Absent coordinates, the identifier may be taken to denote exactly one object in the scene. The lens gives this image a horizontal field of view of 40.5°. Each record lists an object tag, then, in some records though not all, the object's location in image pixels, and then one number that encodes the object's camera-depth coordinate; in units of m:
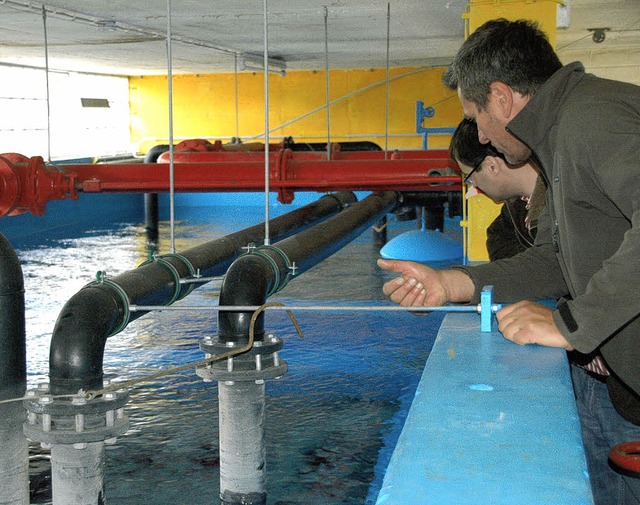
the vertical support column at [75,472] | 2.07
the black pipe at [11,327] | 2.68
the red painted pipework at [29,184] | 4.50
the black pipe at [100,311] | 2.15
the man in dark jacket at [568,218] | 1.39
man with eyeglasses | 2.48
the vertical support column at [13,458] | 2.64
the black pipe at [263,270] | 2.53
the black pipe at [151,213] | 11.34
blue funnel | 8.29
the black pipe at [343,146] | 11.84
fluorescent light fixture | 9.63
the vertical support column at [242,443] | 2.53
